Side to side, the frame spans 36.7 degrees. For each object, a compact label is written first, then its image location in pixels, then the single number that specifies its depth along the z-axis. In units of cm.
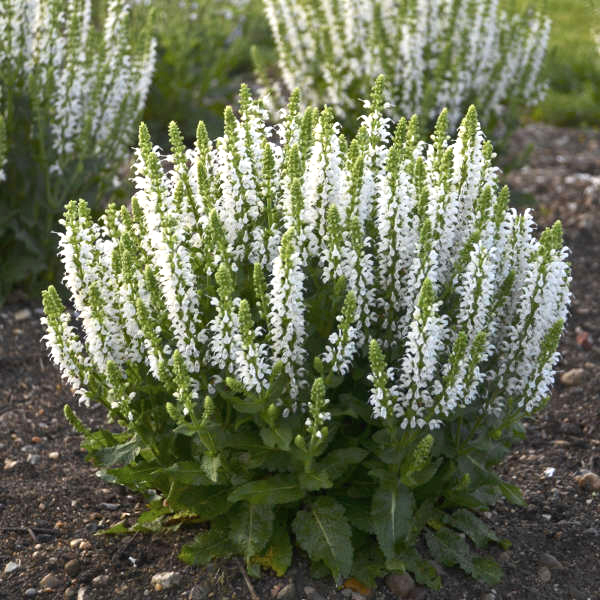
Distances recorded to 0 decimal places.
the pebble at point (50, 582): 329
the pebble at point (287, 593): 315
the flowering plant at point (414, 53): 603
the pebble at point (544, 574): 342
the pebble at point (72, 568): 335
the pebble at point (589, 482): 400
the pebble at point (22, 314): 541
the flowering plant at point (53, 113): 512
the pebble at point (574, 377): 491
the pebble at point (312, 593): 316
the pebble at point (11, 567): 338
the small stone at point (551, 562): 349
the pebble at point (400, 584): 323
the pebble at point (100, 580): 328
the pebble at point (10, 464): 405
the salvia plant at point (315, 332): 291
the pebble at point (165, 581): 322
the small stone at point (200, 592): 316
